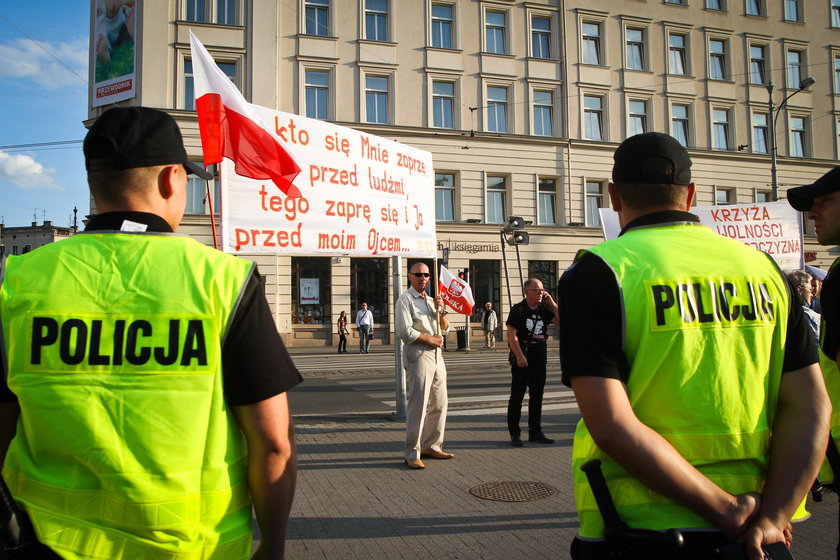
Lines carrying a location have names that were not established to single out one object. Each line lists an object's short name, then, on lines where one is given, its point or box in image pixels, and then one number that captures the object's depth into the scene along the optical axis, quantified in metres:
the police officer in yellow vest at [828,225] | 2.37
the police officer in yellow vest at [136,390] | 1.59
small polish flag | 11.97
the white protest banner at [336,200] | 7.00
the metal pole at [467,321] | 24.80
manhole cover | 5.38
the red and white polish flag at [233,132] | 6.15
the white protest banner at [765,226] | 10.11
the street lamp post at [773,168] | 24.21
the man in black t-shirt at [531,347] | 7.55
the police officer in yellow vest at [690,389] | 1.69
